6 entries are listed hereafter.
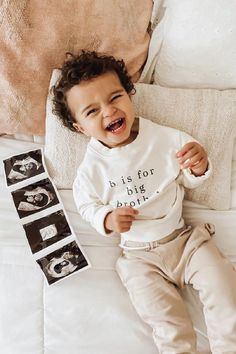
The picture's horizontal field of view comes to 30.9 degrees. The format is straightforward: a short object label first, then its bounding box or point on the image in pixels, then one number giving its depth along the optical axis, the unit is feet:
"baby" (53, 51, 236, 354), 3.53
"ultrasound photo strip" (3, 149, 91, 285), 3.91
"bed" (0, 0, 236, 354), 3.54
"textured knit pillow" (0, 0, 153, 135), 4.09
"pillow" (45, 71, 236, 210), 4.07
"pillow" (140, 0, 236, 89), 4.03
